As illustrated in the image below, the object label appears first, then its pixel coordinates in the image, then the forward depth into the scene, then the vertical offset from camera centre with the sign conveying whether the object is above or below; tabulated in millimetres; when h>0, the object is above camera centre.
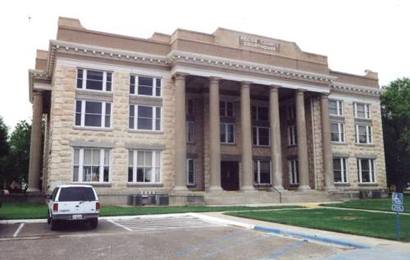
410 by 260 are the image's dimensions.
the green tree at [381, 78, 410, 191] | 46250 +6564
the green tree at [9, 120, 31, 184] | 57188 +4343
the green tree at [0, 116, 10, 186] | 40812 +4283
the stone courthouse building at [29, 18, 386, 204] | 29641 +5578
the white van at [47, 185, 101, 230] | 15984 -840
